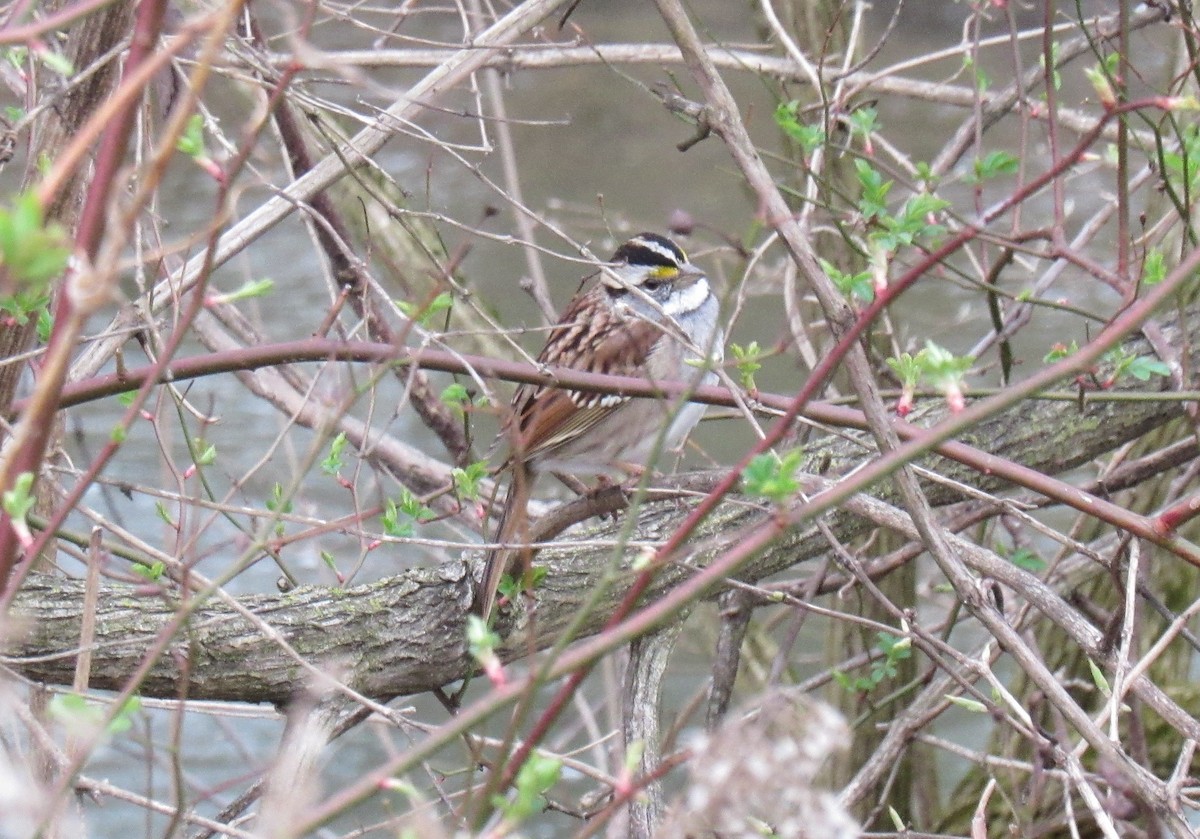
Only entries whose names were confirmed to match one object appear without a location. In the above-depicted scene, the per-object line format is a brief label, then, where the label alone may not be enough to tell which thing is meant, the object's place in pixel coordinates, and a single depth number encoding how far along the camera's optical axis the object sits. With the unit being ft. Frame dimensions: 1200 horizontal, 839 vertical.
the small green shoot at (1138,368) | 16.96
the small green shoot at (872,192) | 17.24
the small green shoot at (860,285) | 16.53
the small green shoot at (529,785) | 8.44
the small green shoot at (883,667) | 21.84
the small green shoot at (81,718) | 8.75
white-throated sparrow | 25.76
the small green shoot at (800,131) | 19.50
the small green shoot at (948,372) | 11.09
